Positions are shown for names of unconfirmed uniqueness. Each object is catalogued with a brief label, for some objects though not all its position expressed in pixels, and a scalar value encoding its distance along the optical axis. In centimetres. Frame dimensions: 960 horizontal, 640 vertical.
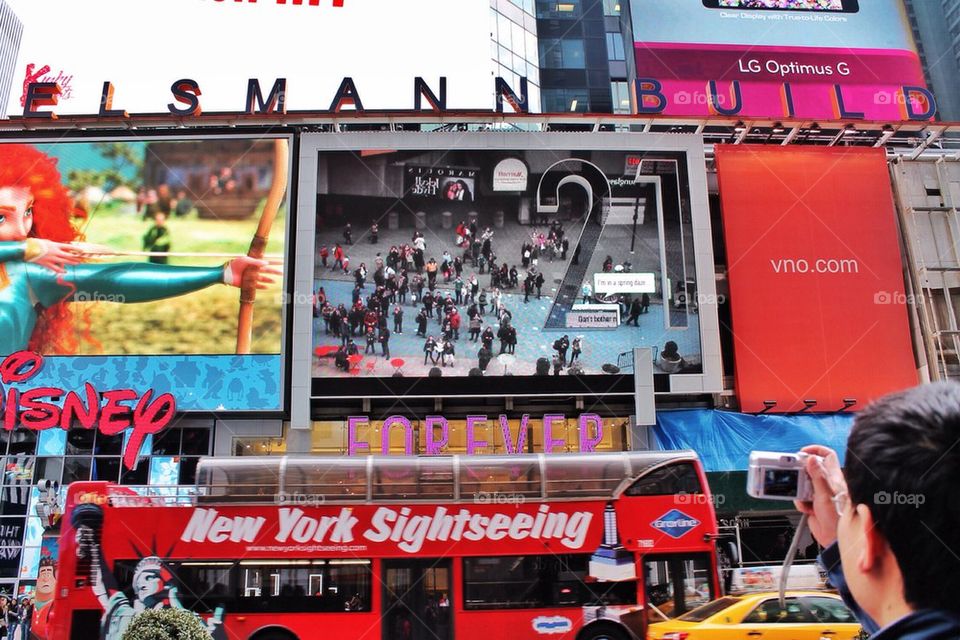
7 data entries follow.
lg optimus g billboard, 3831
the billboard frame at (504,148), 2698
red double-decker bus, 1481
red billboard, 2783
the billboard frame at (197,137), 2841
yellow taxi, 1318
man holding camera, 177
